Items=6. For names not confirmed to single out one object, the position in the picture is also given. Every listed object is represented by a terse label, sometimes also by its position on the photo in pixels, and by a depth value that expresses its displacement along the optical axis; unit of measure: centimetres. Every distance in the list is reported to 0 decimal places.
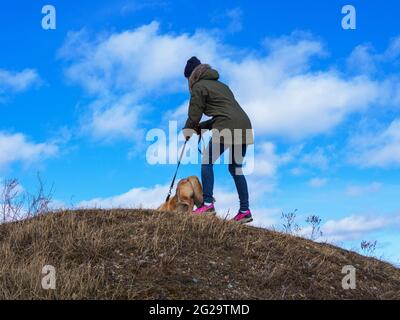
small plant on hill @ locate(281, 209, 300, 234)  1003
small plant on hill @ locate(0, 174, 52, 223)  977
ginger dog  970
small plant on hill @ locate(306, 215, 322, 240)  1118
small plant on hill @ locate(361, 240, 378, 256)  1060
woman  931
